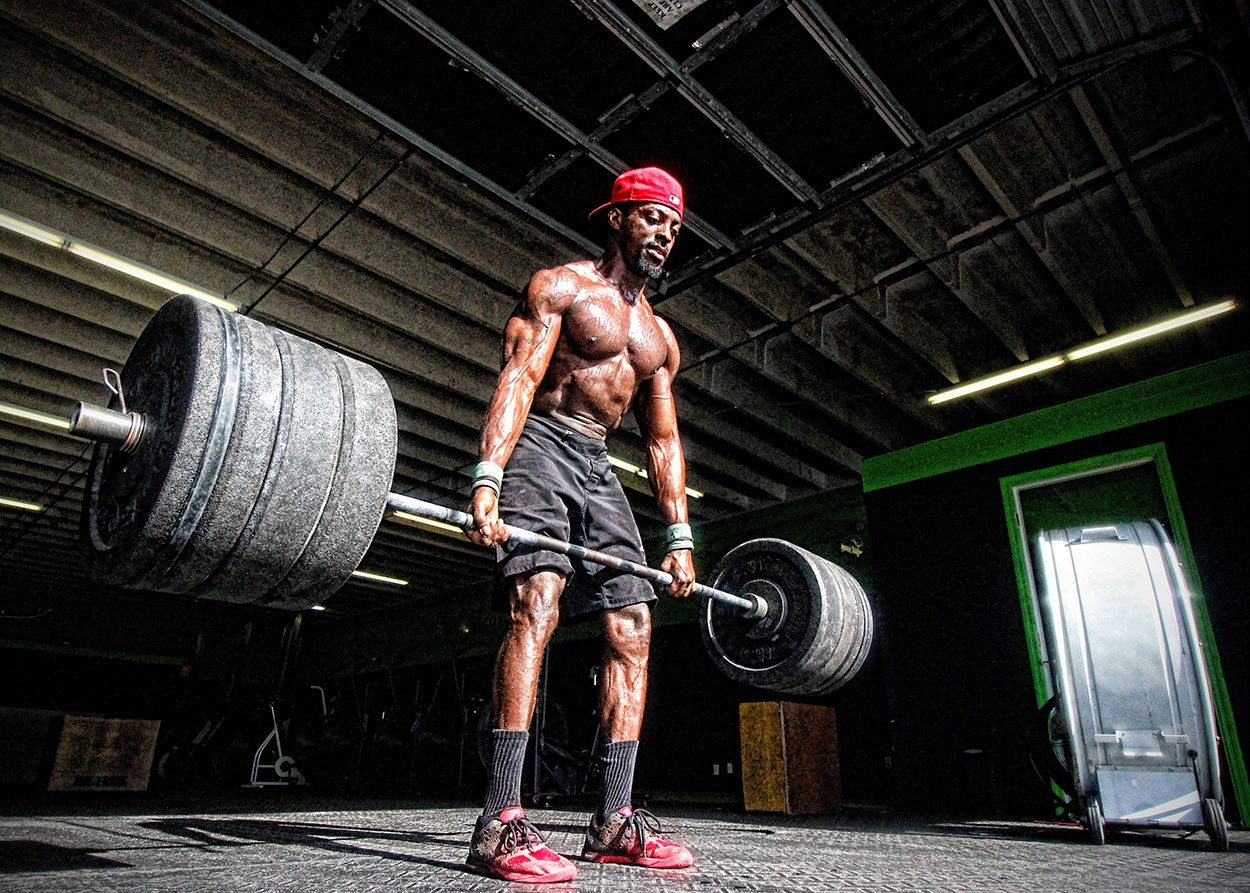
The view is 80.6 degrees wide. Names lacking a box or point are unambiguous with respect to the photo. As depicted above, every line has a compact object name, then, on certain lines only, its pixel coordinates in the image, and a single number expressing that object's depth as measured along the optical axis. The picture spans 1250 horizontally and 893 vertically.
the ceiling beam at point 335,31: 2.60
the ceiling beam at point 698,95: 2.64
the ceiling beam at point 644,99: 2.65
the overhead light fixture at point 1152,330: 4.50
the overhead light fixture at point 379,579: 9.80
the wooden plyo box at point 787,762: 4.85
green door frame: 4.13
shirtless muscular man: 1.52
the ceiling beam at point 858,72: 2.61
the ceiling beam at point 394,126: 2.68
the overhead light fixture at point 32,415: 5.55
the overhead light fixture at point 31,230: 3.66
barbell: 1.13
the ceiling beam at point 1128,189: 3.37
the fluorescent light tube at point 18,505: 7.30
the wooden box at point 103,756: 5.84
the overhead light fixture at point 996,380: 5.14
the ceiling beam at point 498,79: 2.61
